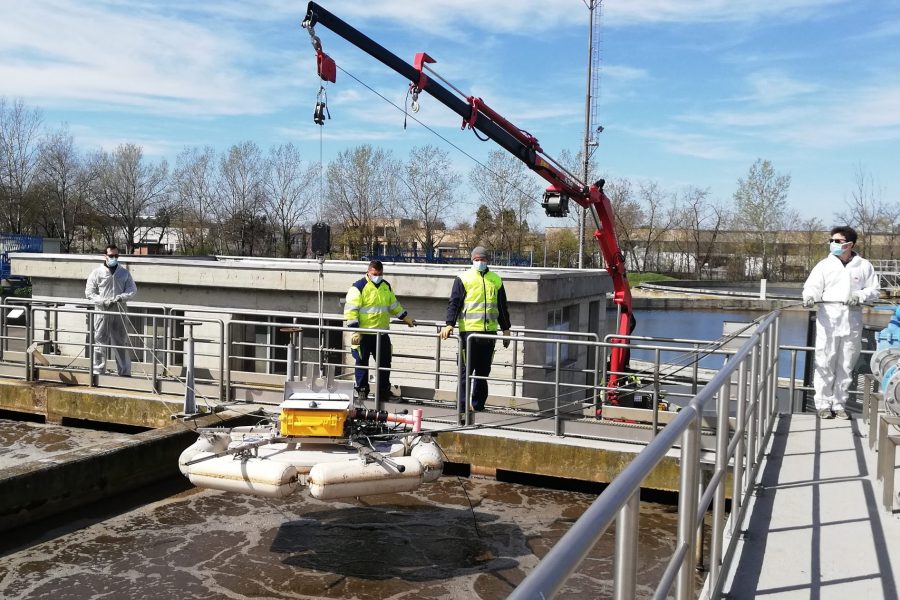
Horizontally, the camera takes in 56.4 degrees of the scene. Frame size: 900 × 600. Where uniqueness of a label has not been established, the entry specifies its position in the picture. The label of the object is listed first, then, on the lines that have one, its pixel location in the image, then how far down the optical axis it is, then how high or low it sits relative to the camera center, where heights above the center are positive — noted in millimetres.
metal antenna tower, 28347 +5072
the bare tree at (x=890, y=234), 61972 +2531
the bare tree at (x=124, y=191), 64688 +4636
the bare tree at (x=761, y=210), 68750 +4572
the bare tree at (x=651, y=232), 73188 +2771
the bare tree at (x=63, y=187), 62844 +4762
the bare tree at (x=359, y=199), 61562 +4256
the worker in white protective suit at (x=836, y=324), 8352 -570
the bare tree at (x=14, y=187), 59312 +4417
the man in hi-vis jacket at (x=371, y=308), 11336 -696
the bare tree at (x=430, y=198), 60375 +4348
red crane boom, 12461 +1908
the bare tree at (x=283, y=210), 61875 +3293
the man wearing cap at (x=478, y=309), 11008 -660
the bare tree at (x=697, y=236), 73125 +2496
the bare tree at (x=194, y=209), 66438 +3466
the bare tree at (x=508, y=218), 58312 +2997
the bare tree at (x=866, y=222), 61188 +3408
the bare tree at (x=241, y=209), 63344 +3408
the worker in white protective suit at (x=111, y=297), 13203 -733
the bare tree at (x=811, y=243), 70000 +2033
